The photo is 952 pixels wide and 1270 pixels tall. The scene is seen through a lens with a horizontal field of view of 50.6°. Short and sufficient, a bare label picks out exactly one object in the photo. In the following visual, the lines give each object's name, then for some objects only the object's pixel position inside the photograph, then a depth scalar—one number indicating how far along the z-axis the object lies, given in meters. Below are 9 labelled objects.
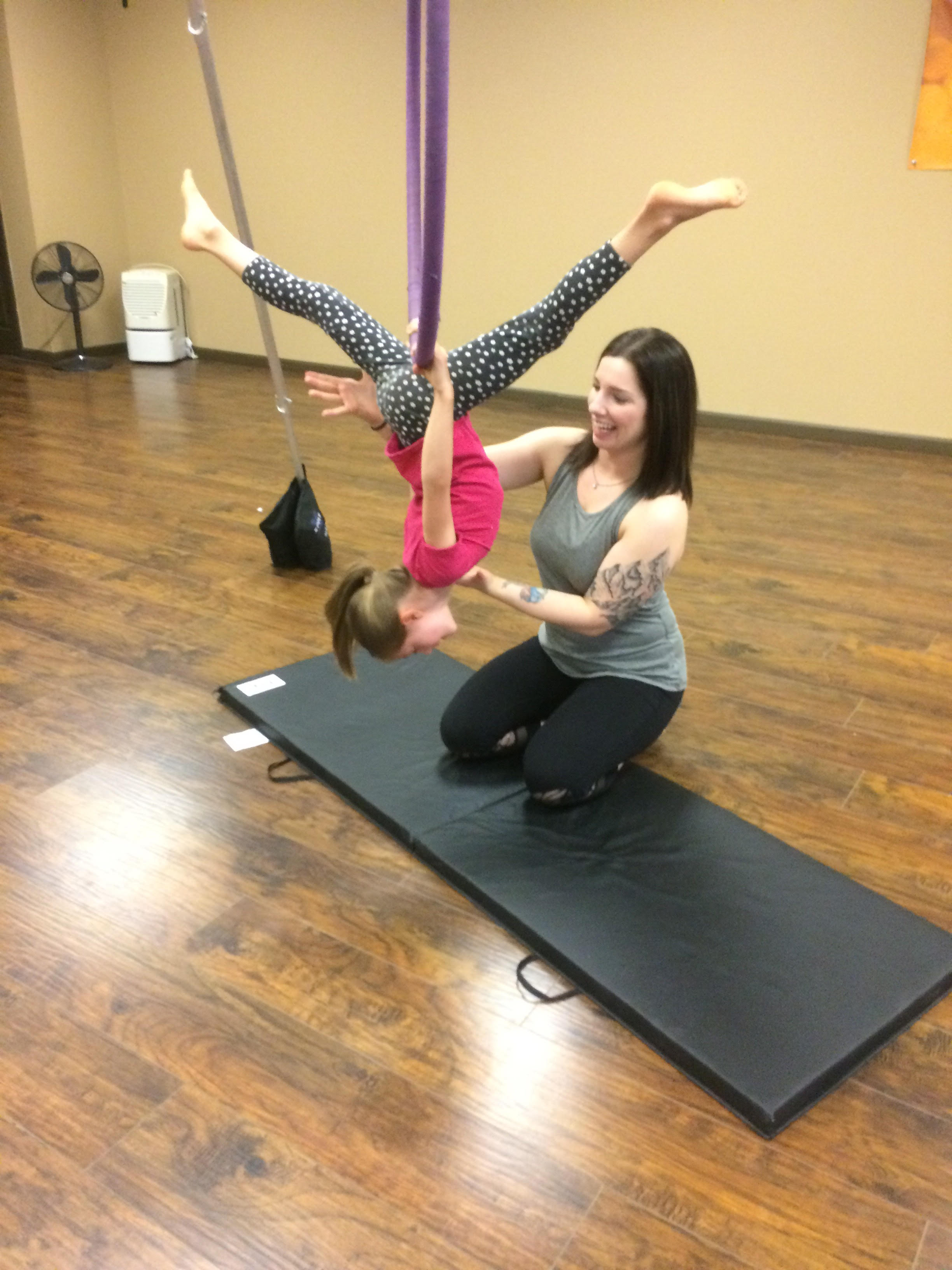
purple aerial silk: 1.26
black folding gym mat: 1.53
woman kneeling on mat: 1.91
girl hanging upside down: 1.77
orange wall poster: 4.21
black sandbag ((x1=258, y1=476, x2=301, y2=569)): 3.30
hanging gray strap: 2.29
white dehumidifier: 6.71
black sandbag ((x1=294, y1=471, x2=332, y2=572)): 3.29
